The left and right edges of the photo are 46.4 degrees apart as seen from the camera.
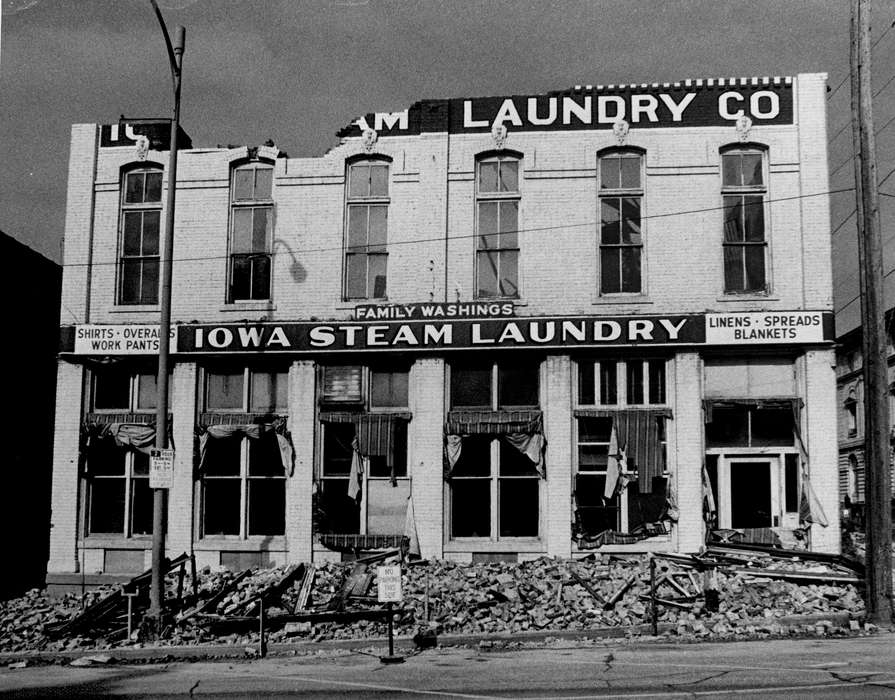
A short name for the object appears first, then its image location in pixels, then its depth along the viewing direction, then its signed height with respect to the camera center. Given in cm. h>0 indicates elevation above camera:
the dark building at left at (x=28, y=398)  2548 +210
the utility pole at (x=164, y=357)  1725 +212
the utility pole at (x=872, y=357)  1683 +212
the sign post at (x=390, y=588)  1498 -148
